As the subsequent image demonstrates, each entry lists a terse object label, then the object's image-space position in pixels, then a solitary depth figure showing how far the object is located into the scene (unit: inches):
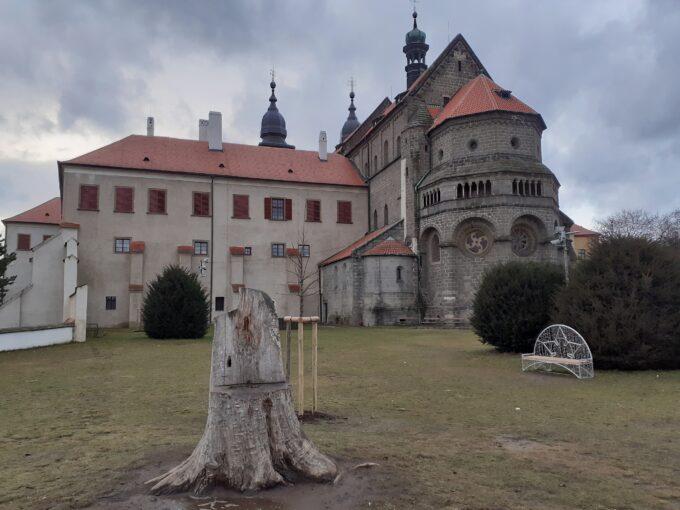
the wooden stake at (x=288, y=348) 273.2
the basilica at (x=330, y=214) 1235.2
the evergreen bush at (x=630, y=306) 478.3
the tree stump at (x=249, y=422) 182.7
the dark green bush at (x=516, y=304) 619.8
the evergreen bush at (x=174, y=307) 902.4
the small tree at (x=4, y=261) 892.0
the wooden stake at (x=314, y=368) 296.6
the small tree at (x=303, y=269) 1539.1
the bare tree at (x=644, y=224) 1898.4
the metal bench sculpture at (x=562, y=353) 461.1
